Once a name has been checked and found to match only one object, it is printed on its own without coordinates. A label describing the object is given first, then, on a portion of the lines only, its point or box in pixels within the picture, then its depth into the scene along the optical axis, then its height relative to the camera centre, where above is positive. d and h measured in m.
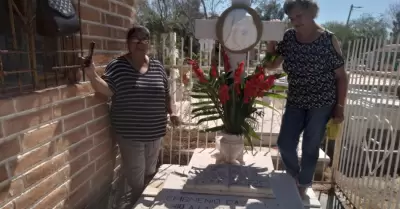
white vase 2.32 -0.72
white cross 2.30 +0.19
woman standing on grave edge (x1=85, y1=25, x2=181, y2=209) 2.16 -0.37
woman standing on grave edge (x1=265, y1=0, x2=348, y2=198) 2.11 -0.20
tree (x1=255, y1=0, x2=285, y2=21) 22.16 +3.51
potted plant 2.12 -0.34
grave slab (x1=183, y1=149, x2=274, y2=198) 1.90 -0.82
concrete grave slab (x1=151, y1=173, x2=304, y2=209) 1.75 -0.87
